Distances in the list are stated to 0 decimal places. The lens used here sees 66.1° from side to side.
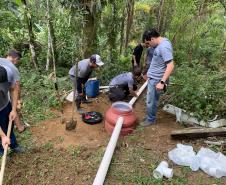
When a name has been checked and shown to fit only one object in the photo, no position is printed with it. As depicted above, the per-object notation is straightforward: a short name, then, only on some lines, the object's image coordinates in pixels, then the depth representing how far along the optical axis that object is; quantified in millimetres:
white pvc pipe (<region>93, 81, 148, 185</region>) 2306
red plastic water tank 3290
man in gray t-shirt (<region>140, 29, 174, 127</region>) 2995
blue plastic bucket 4450
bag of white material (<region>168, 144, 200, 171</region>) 2654
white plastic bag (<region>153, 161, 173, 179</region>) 2515
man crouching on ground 4228
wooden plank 3073
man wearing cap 3811
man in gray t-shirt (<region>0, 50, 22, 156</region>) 2574
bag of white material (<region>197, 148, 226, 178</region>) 2546
